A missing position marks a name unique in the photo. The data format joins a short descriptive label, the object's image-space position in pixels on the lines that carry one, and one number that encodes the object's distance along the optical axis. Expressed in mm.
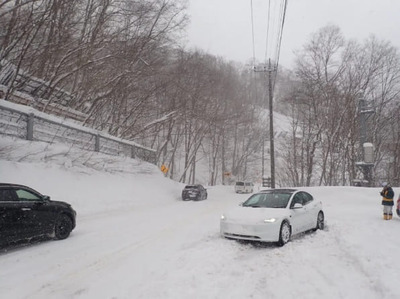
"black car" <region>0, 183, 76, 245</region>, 7641
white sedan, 8594
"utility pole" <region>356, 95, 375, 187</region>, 22188
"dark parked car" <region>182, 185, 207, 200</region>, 26375
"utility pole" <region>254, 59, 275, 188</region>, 26284
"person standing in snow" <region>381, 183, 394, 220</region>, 13078
